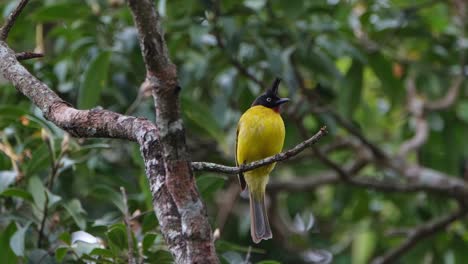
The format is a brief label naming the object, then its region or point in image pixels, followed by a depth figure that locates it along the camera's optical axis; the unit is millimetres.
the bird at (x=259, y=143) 8234
